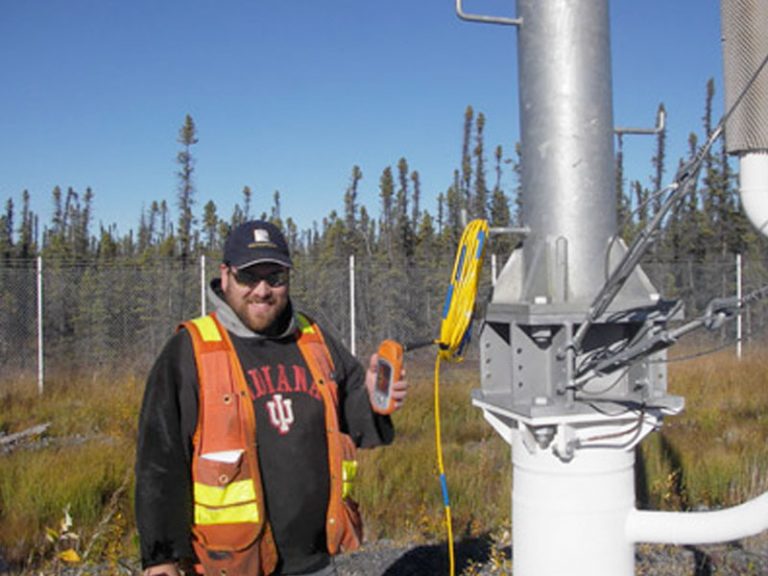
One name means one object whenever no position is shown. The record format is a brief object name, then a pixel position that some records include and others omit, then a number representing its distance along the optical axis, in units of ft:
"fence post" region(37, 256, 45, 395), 42.47
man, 9.02
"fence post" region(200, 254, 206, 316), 41.20
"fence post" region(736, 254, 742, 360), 50.47
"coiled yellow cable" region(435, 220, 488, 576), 8.47
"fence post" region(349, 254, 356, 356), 45.21
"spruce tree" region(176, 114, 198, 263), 141.90
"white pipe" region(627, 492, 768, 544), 7.98
